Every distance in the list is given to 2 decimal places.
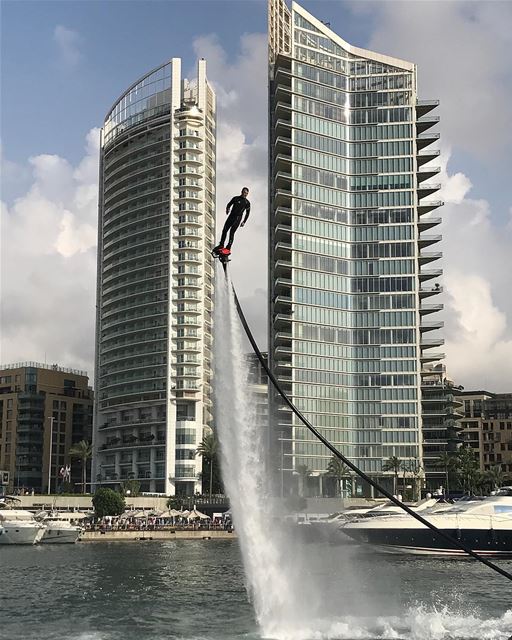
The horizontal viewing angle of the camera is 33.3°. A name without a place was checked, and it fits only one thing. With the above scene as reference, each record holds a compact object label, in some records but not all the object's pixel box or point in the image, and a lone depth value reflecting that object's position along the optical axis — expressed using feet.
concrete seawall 390.01
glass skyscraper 596.29
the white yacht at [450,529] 285.64
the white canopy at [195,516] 450.71
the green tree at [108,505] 446.60
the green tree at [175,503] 512.63
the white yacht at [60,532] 371.56
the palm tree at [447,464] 601.21
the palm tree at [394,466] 574.56
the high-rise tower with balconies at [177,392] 631.56
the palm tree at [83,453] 646.33
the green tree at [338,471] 550.77
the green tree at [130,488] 535.19
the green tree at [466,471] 614.34
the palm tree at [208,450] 592.60
